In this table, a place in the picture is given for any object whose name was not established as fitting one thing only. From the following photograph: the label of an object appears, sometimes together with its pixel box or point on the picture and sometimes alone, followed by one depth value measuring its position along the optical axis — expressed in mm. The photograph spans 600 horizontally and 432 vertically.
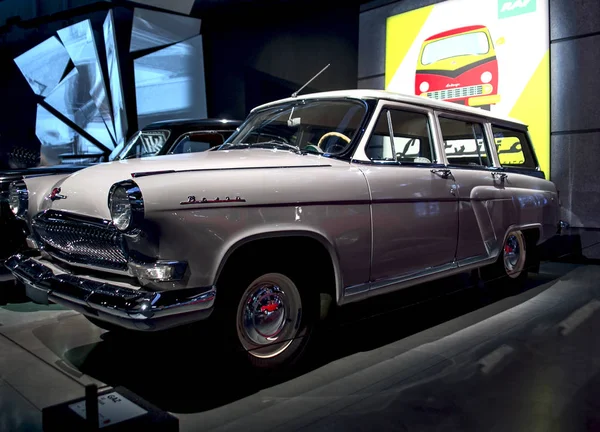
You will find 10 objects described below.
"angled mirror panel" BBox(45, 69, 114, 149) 11375
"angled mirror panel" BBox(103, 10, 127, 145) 10828
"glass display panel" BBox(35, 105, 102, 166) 11566
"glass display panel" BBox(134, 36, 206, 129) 10336
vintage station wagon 2236
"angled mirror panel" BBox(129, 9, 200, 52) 10281
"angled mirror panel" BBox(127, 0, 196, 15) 9969
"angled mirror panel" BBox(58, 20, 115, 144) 11227
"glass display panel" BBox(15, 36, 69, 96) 11773
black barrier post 1654
